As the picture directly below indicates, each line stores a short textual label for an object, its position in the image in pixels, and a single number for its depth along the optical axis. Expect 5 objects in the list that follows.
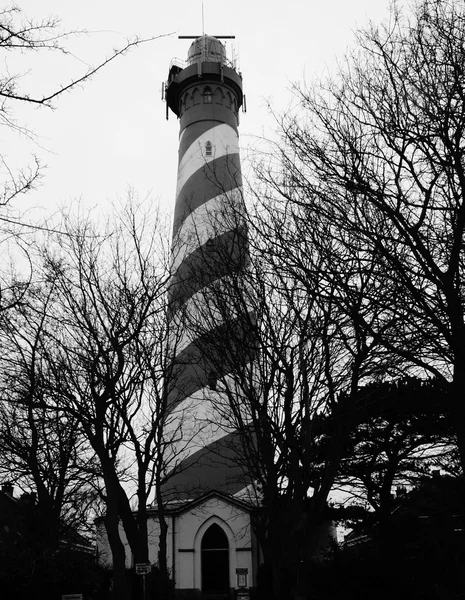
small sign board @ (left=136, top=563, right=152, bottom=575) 11.57
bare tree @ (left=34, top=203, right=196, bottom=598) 11.72
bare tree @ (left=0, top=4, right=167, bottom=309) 5.46
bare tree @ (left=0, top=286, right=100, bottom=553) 12.68
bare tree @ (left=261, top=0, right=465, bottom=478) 6.58
